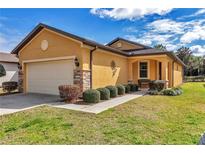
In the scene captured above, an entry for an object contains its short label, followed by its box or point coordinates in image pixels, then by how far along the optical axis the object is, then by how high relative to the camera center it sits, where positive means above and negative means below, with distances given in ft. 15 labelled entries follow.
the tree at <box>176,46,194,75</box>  137.61 +17.09
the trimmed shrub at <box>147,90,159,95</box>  38.92 -3.10
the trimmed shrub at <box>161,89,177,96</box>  38.00 -3.04
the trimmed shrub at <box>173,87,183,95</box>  39.78 -2.98
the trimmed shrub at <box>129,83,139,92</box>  45.01 -2.35
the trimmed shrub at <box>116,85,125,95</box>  37.91 -2.38
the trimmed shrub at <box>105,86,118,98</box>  34.28 -2.49
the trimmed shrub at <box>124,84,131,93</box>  41.99 -2.40
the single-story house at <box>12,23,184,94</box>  33.57 +3.58
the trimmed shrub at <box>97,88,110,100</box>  31.50 -2.72
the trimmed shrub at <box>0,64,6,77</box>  64.44 +2.53
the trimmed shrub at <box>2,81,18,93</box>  44.14 -1.96
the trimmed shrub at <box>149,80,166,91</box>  41.22 -1.67
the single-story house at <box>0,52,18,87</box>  66.80 +4.27
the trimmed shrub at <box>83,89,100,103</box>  28.35 -2.84
